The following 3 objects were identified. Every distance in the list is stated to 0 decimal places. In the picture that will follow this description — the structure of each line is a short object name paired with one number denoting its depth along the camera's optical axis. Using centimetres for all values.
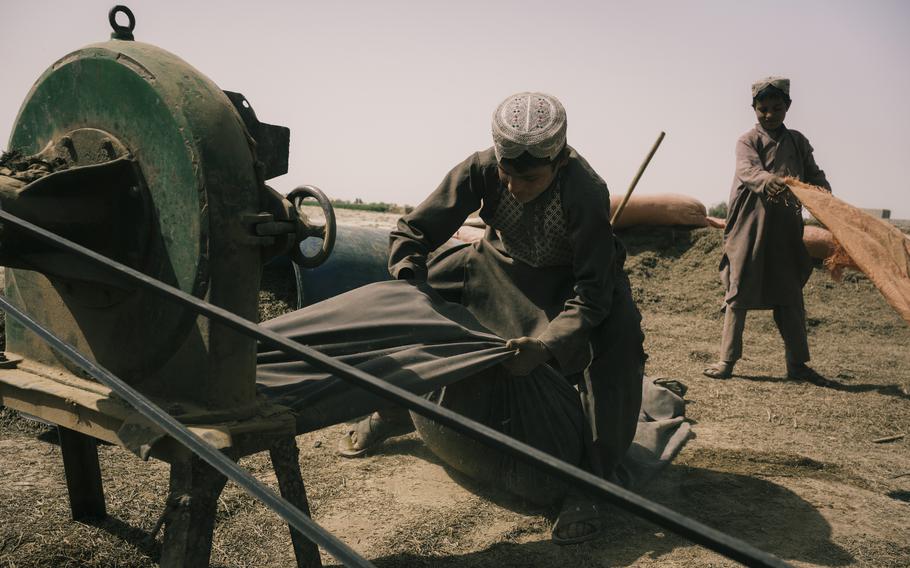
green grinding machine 193
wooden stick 555
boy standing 562
